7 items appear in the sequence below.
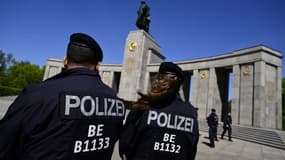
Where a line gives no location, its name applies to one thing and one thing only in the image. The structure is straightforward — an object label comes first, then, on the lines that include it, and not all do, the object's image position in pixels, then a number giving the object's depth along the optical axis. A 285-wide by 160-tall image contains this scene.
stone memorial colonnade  16.34
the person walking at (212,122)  9.26
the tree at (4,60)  54.09
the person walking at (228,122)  11.19
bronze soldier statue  23.23
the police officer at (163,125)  1.77
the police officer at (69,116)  1.20
